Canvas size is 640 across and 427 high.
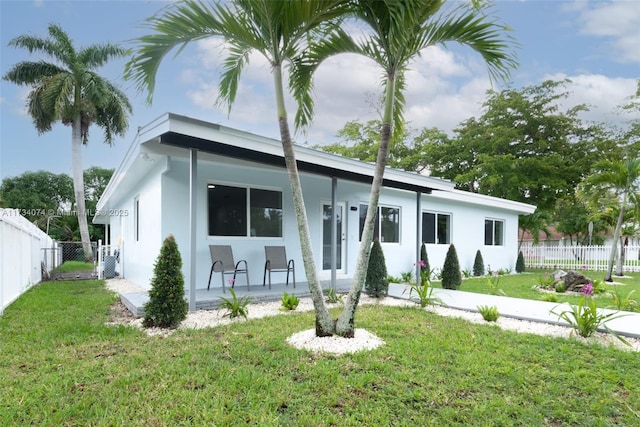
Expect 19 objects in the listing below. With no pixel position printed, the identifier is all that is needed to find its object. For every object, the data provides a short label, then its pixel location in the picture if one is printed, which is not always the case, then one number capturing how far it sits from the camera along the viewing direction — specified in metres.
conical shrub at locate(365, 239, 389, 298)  7.42
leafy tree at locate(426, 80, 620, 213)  18.70
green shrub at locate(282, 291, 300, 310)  6.11
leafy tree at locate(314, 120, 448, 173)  23.16
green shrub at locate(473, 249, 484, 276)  12.80
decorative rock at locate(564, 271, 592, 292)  9.04
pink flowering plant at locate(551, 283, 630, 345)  4.61
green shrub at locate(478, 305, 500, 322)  5.61
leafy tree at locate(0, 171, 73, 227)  29.00
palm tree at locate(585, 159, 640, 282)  11.12
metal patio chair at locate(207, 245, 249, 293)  6.91
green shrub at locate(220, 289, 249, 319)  5.37
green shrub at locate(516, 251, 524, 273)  15.24
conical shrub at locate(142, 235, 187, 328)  4.76
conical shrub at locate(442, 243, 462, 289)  8.99
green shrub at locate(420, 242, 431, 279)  10.67
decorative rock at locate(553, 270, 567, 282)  9.52
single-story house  5.82
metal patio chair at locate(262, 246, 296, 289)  7.60
